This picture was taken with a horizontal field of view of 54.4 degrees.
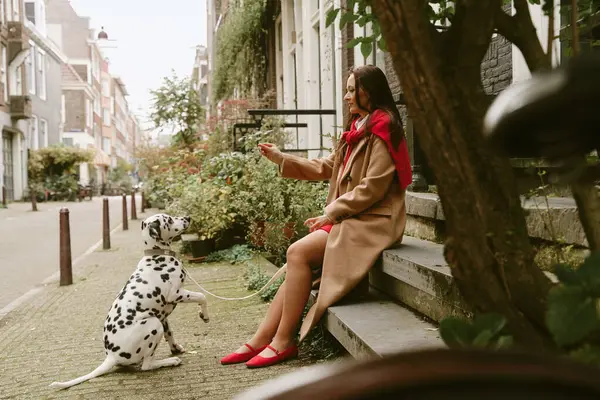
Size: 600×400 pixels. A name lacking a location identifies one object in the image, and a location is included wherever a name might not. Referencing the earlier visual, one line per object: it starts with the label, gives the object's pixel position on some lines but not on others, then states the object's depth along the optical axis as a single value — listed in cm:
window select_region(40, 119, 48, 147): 3342
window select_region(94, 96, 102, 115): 5609
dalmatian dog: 334
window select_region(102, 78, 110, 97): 6762
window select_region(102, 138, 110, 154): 6327
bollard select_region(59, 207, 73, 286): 657
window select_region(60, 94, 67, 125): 4668
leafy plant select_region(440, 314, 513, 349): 87
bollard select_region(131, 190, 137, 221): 1709
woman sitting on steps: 342
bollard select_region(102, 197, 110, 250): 1002
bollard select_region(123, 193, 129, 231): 1379
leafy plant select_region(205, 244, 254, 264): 739
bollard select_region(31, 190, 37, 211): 2108
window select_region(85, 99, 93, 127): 4972
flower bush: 657
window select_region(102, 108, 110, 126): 6456
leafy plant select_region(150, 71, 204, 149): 1825
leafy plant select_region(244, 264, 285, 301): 522
